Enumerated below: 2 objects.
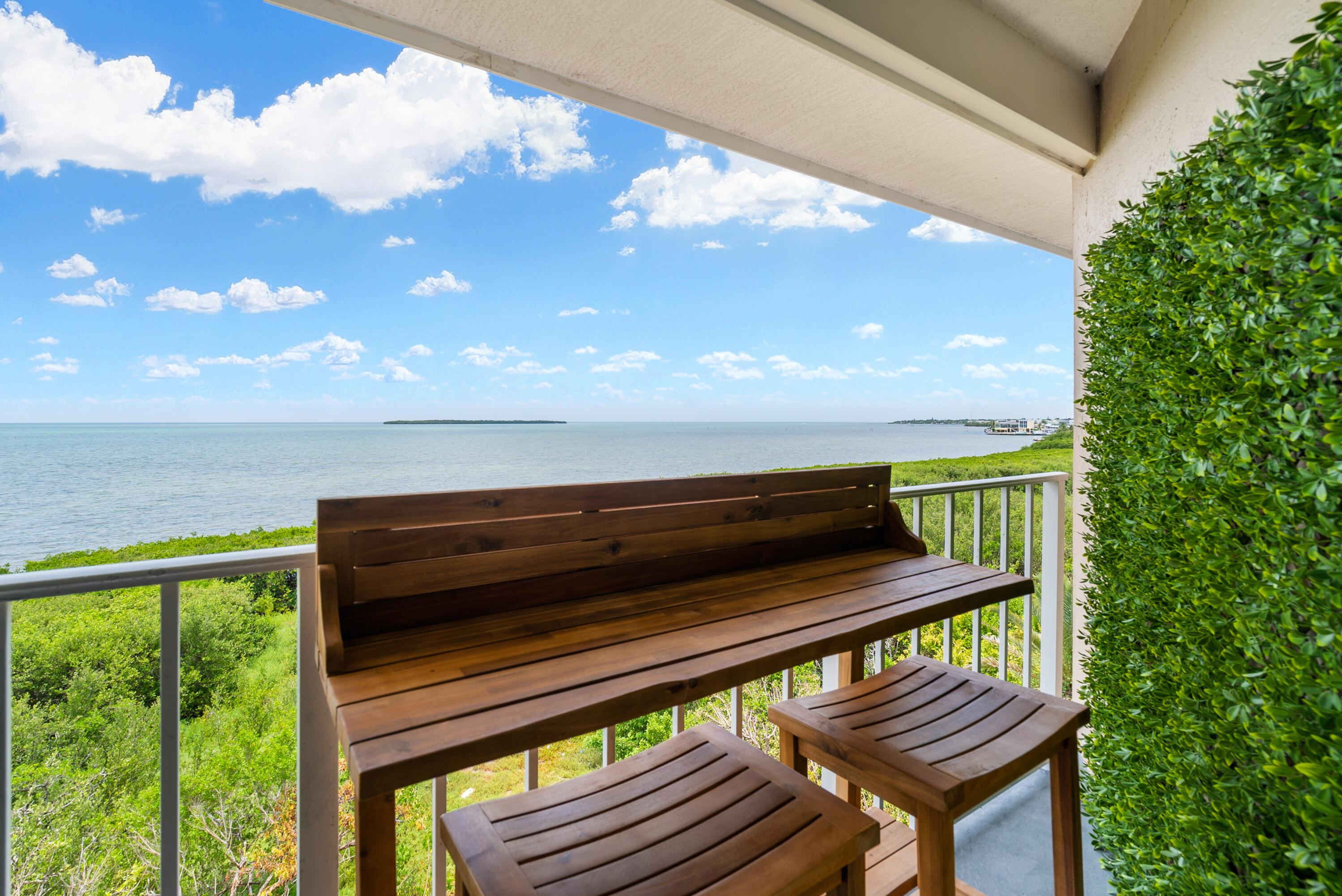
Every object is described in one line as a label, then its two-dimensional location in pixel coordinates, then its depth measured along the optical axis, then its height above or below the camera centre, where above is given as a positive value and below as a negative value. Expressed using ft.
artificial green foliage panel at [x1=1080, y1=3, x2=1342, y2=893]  3.29 -0.44
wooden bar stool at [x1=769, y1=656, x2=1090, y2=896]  4.21 -2.30
